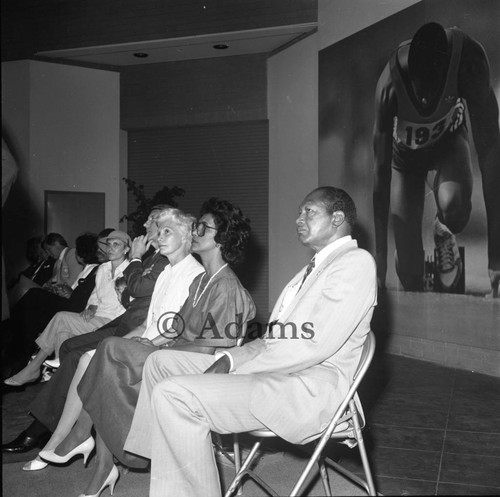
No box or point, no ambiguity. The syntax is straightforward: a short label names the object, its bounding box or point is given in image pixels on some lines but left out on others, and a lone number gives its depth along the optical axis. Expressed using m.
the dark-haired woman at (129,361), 2.73
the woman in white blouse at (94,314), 4.32
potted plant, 8.48
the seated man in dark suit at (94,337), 3.17
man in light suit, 2.14
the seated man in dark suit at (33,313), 4.70
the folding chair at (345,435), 2.12
